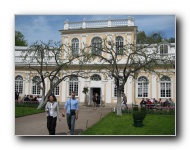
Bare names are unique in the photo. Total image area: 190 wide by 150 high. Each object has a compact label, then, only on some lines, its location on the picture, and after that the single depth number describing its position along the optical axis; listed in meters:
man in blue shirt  6.79
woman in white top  6.64
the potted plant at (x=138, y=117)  7.47
